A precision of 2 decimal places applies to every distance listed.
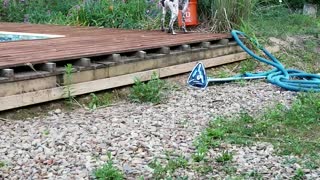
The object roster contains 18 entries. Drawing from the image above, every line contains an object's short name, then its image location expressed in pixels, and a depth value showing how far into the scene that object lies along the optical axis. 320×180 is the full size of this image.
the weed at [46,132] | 3.56
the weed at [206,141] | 3.17
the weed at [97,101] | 4.46
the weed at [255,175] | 2.85
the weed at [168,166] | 2.86
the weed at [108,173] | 2.75
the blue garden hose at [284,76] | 5.18
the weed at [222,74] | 5.98
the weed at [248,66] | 6.44
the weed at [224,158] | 3.11
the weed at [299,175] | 2.85
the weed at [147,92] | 4.61
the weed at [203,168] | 2.95
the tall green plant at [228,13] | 6.80
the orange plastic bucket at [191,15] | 7.15
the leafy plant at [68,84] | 4.31
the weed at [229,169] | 2.94
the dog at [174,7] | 6.64
